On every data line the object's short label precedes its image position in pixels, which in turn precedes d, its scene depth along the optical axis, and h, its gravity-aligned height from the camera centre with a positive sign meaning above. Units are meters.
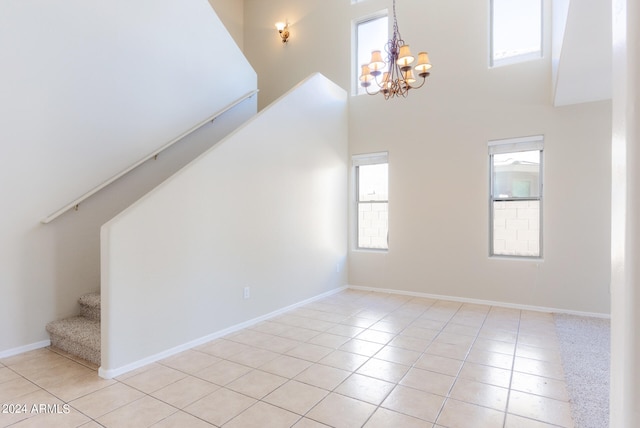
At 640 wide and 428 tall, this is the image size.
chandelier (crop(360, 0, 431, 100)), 3.44 +1.51
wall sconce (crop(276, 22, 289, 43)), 6.38 +3.40
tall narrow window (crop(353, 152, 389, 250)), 5.36 +0.19
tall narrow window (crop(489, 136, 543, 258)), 4.36 +0.20
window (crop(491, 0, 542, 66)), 4.40 +2.40
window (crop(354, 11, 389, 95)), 5.46 +2.84
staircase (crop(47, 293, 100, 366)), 2.73 -1.03
